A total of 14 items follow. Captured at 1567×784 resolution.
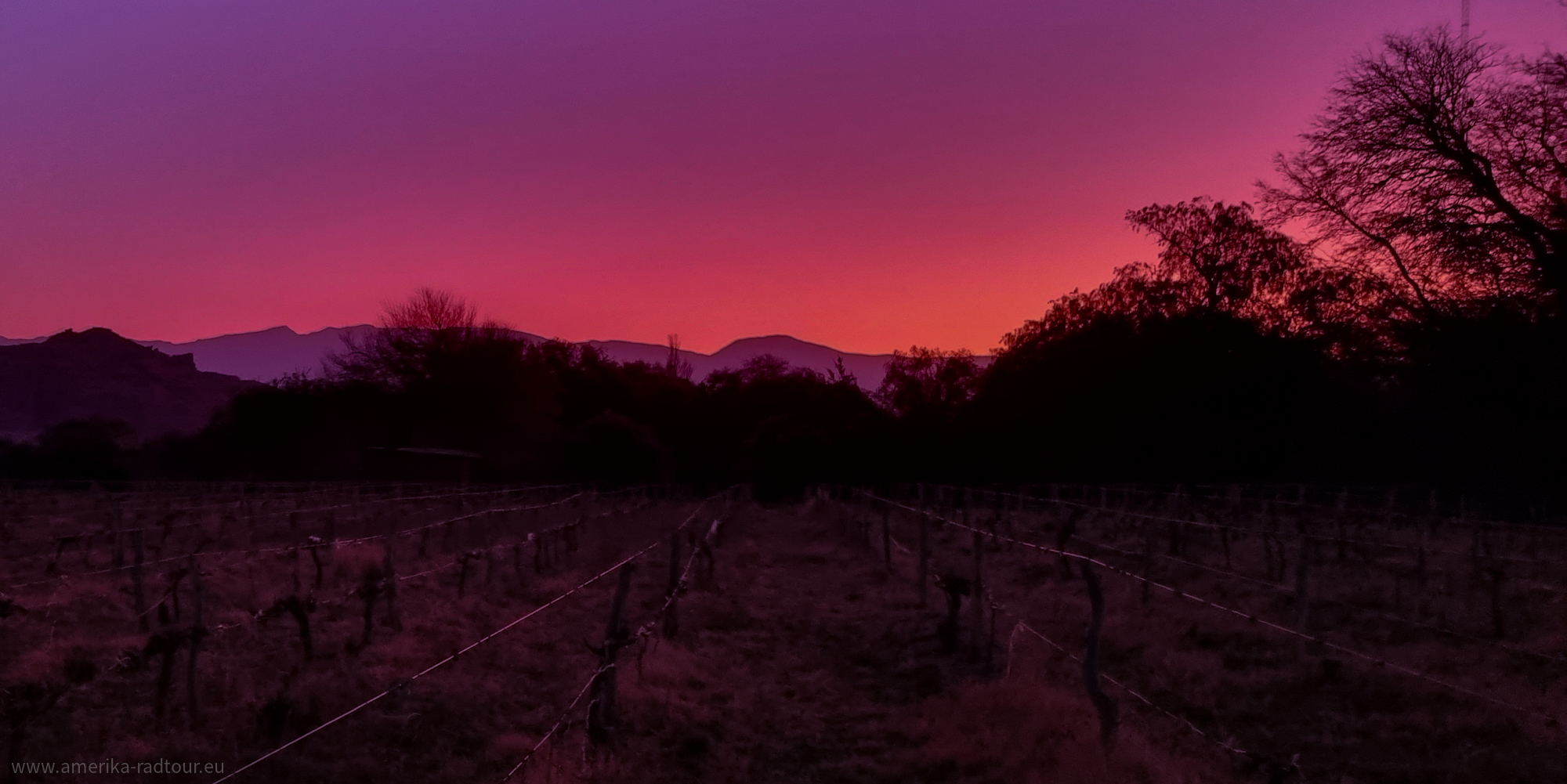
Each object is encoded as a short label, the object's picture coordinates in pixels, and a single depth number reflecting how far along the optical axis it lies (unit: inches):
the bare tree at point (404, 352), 2042.3
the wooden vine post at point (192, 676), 292.8
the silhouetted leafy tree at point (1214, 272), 1717.5
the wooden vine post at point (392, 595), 440.5
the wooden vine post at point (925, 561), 542.6
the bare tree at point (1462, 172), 922.7
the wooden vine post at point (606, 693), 281.9
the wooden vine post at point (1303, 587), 411.5
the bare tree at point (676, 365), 3363.7
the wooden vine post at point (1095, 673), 271.9
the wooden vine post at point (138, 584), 467.2
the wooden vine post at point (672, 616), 436.8
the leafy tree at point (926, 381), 2273.6
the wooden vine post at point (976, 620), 407.2
